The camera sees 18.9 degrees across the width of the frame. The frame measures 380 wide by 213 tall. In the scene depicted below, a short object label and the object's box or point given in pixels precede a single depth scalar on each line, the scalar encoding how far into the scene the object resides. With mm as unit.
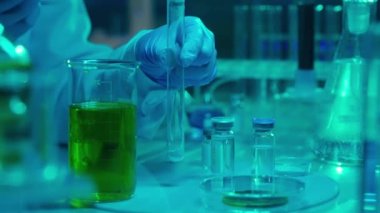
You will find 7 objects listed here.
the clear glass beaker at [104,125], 845
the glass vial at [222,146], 948
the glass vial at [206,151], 968
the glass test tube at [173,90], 946
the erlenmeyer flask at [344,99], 998
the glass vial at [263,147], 917
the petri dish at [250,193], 835
